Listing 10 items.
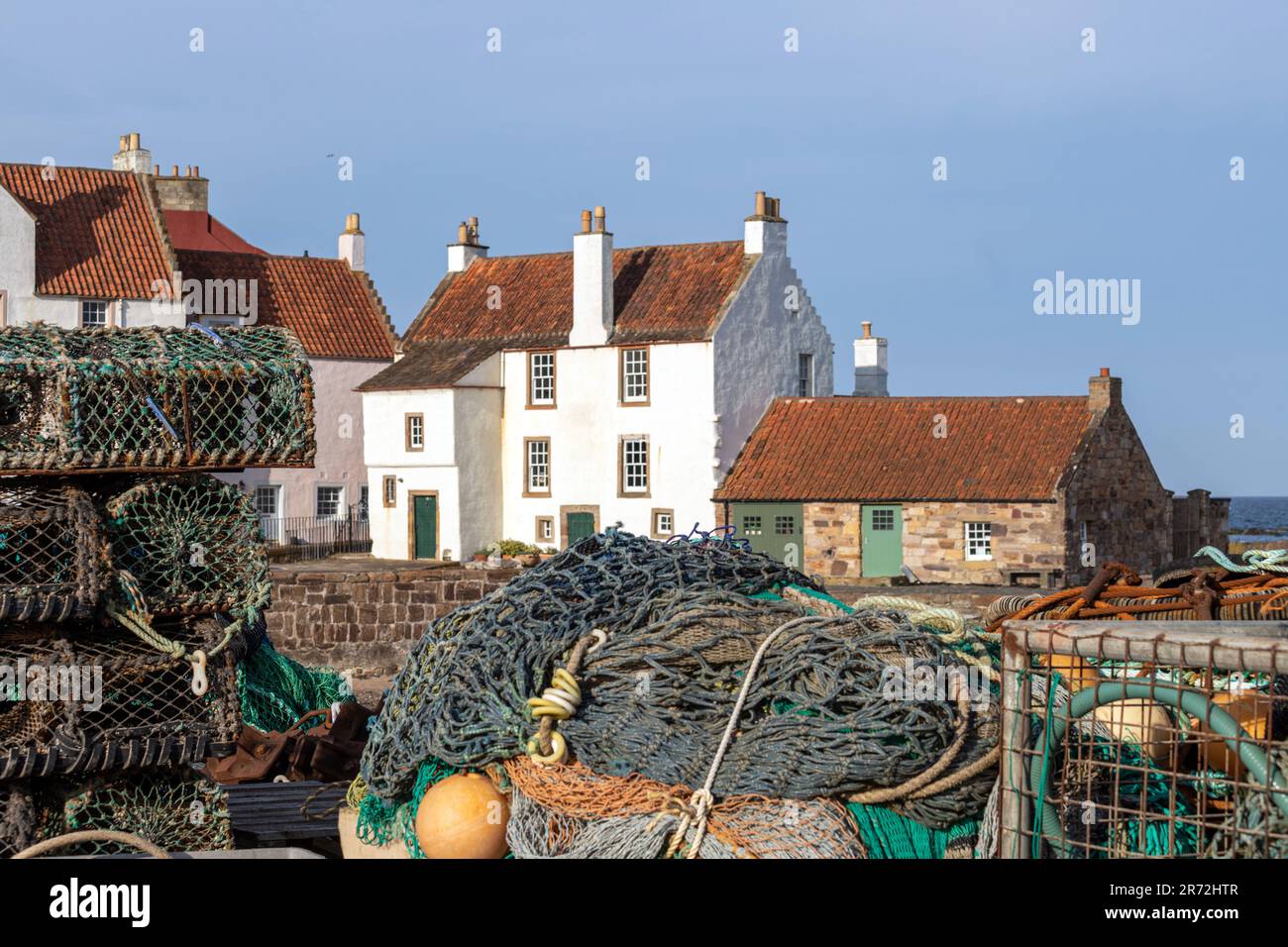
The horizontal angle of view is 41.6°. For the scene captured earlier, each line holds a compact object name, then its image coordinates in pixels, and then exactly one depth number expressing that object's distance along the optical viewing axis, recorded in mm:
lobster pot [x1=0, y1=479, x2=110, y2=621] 6352
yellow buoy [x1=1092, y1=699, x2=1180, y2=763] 5047
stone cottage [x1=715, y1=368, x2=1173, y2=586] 33031
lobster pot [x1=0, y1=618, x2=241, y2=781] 6301
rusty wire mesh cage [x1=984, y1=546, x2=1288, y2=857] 4438
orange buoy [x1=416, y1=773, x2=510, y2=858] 6031
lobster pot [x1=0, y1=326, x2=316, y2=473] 6414
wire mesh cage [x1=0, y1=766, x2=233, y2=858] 6246
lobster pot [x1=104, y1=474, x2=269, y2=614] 6648
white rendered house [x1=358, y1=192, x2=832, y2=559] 37594
